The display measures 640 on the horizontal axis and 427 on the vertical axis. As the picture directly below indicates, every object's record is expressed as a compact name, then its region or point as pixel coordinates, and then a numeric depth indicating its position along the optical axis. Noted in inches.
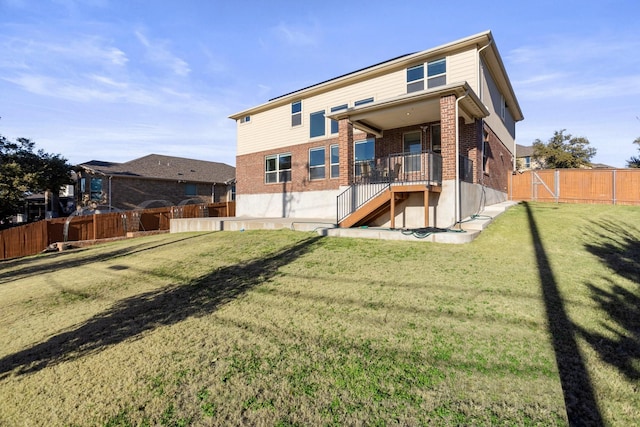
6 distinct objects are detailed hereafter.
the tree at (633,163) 1216.4
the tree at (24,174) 855.7
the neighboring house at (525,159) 1552.7
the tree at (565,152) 1232.8
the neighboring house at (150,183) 1007.0
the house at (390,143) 389.4
